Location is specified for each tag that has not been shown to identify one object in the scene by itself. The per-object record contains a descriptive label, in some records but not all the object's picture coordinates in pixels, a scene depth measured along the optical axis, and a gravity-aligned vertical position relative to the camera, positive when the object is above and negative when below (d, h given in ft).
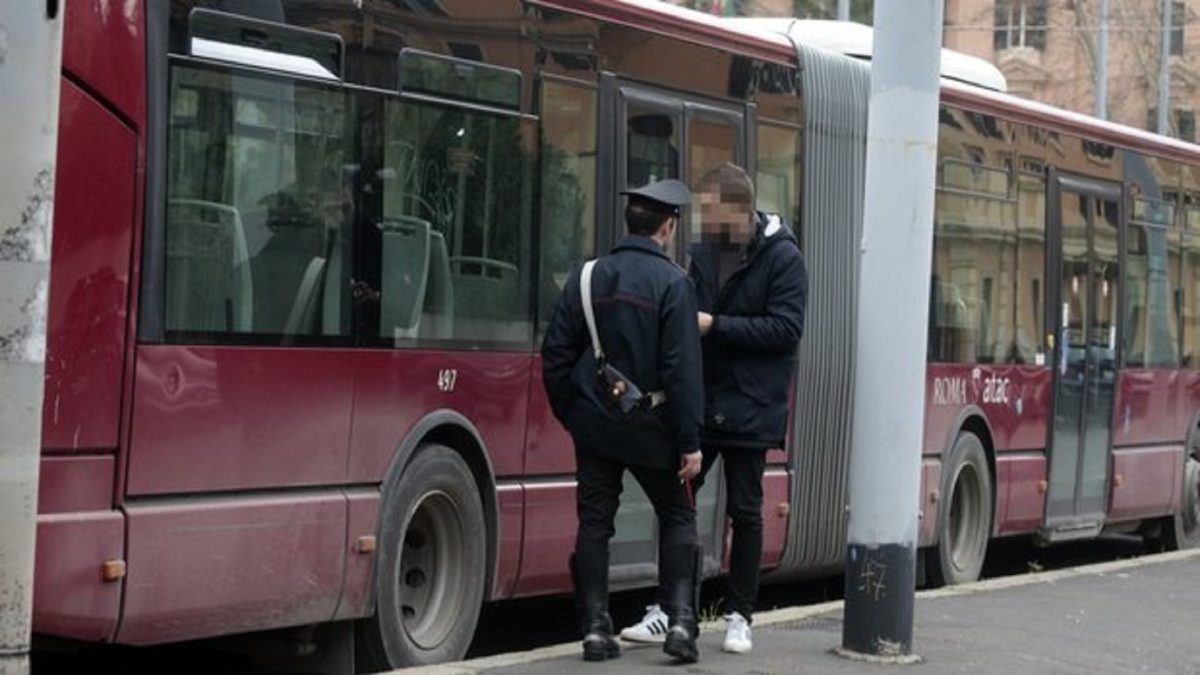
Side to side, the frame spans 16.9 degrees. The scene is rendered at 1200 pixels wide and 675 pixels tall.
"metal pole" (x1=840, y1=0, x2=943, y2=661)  50.36 +0.47
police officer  47.54 -0.38
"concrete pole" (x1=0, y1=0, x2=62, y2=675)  30.87 +0.59
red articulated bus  42.95 +0.65
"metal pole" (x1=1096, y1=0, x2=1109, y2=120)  215.97 +16.41
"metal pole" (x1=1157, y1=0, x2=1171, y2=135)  231.13 +17.57
